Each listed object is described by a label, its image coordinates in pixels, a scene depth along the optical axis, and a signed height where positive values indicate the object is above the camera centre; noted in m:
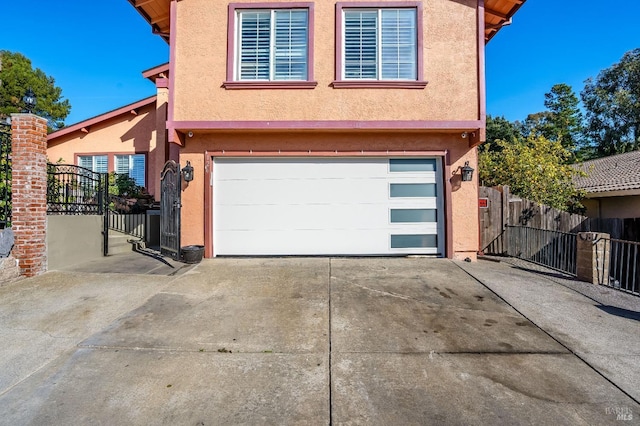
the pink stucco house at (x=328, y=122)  7.24 +1.84
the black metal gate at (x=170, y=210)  7.00 -0.09
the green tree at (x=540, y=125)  28.94 +7.82
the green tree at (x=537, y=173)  9.66 +1.03
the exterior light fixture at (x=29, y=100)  5.59 +1.82
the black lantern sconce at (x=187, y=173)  7.32 +0.75
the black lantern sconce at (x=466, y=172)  7.29 +0.78
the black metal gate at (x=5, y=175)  5.60 +0.53
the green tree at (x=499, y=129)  26.12 +6.27
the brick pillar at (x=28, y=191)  5.55 +0.26
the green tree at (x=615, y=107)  22.78 +7.33
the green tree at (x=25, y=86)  23.78 +9.32
